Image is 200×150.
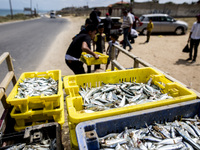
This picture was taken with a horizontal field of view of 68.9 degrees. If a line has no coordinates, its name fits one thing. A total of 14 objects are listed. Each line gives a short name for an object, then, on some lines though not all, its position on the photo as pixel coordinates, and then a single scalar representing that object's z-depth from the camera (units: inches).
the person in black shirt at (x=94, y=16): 298.9
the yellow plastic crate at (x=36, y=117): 90.8
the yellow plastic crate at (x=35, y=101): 86.8
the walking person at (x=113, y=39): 213.5
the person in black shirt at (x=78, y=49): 148.8
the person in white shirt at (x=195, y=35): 269.3
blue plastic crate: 56.8
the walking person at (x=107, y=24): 443.0
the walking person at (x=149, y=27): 467.9
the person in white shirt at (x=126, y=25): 357.6
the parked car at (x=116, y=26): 539.3
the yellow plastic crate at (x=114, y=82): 64.5
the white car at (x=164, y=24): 602.7
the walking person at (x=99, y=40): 261.2
